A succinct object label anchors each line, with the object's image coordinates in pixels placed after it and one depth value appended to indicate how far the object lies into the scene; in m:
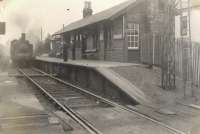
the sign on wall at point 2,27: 9.56
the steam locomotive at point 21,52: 32.57
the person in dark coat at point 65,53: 24.56
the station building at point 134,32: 17.81
